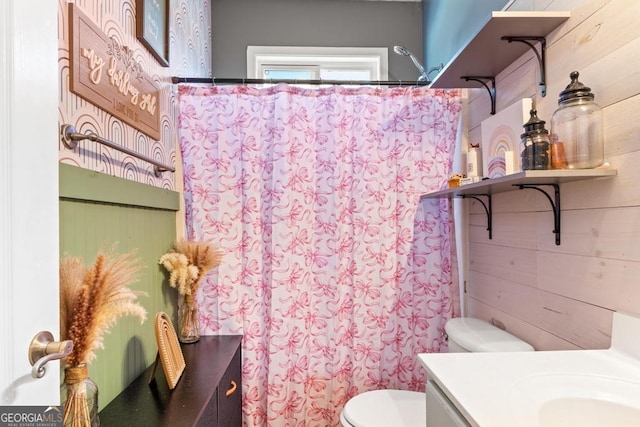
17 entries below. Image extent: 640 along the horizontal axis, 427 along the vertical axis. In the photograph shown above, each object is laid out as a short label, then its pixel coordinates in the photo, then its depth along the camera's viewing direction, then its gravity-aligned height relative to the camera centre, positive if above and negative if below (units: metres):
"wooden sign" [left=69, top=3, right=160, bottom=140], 0.94 +0.45
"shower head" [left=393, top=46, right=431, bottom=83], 2.23 +1.03
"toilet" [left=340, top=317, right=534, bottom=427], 1.32 -0.78
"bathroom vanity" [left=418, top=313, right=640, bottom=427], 0.68 -0.37
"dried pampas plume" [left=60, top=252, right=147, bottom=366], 0.74 -0.17
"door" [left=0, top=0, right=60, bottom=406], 0.51 +0.04
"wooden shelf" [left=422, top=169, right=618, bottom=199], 0.94 +0.10
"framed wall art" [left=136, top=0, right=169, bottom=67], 1.32 +0.77
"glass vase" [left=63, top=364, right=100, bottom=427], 0.76 -0.39
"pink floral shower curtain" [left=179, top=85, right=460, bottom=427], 1.73 -0.07
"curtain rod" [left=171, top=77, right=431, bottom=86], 1.74 +0.67
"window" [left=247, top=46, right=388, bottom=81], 2.57 +1.13
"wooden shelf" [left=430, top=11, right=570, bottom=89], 1.11 +0.60
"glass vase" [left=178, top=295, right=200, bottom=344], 1.62 -0.47
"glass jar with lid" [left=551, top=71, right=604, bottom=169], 0.96 +0.23
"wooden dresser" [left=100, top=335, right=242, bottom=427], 1.02 -0.56
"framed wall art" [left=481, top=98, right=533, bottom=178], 1.26 +0.29
